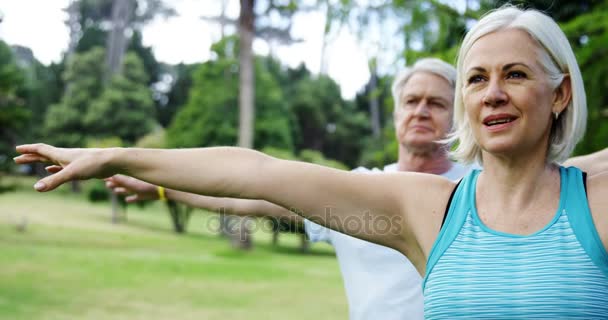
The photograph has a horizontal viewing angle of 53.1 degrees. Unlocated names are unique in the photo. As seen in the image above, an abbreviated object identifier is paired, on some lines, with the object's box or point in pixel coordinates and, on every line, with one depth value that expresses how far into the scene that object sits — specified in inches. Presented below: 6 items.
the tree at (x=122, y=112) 1396.4
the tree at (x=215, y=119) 1074.7
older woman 53.4
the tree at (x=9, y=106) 493.1
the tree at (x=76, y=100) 1386.6
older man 94.9
